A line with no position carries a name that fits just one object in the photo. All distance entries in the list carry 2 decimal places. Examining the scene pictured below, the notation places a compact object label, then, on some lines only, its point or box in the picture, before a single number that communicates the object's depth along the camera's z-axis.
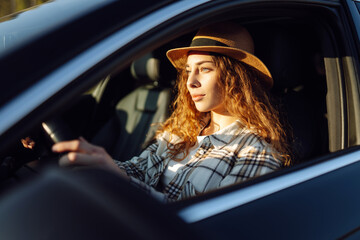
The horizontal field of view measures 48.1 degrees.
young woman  1.78
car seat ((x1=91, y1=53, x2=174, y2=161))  3.12
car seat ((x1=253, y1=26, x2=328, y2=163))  2.14
